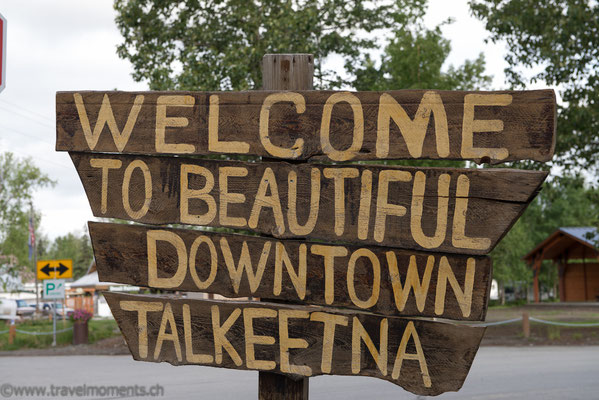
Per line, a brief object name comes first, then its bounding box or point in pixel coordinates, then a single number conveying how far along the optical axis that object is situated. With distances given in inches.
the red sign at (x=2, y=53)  183.8
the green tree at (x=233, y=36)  703.7
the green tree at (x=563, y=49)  633.0
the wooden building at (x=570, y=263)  1651.1
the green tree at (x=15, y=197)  1776.6
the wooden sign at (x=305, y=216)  132.7
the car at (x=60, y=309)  1797.7
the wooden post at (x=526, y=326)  781.3
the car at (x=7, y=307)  1728.2
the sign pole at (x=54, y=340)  822.6
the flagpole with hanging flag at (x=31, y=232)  1638.8
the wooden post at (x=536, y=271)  1697.8
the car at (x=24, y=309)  1917.4
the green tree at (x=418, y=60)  925.8
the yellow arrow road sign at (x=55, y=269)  845.2
